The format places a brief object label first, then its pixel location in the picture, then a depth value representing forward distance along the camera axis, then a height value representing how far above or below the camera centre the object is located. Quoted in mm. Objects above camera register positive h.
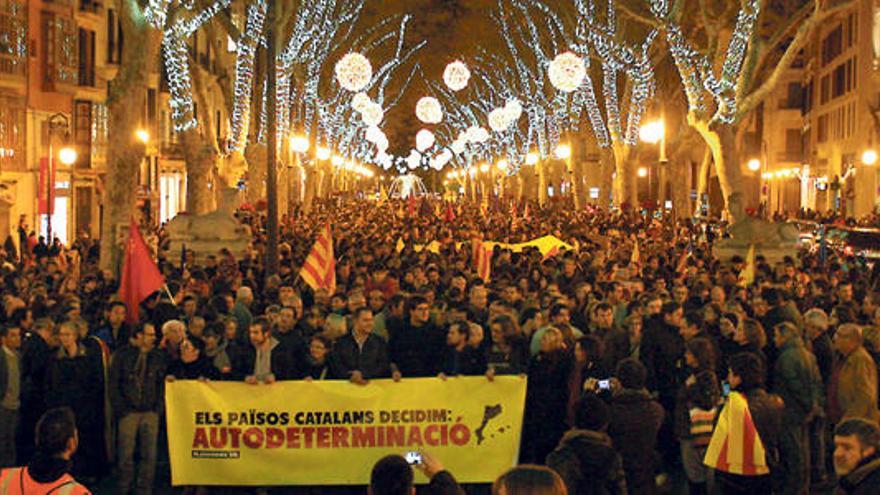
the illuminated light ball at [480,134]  64562 +4824
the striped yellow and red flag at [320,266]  16234 -503
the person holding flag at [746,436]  7922 -1262
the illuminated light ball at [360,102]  43500 +4287
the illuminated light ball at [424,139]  59000 +4173
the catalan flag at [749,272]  18811 -578
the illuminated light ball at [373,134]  61250 +4575
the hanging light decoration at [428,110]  44469 +4126
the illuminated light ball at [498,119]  47438 +4096
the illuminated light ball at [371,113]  44625 +4020
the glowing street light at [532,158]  72031 +4065
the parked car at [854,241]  25844 -126
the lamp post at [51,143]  26084 +2448
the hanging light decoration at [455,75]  36312 +4379
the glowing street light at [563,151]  55634 +3526
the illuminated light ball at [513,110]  47500 +4449
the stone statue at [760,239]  24969 -105
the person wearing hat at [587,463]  6680 -1214
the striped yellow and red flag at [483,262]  19438 -509
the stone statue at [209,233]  25453 -157
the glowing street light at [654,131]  38781 +3089
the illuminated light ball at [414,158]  87150 +4934
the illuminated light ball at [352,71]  31016 +3797
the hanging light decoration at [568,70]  33750 +4239
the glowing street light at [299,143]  49406 +3218
